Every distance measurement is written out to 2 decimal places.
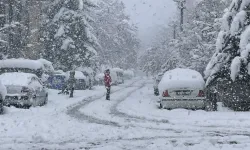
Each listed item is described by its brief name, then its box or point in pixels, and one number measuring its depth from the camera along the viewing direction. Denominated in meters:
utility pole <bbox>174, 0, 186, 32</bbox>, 40.00
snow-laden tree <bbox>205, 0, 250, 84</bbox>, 15.28
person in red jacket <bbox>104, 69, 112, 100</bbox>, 23.36
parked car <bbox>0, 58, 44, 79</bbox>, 27.73
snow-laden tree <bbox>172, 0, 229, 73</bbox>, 29.35
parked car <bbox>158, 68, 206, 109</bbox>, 15.38
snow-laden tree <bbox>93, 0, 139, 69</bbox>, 68.81
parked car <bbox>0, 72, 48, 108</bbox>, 16.30
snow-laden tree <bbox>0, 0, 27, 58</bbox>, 32.21
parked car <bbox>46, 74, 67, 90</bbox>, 35.59
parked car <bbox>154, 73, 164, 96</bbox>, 29.29
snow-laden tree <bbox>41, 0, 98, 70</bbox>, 37.59
